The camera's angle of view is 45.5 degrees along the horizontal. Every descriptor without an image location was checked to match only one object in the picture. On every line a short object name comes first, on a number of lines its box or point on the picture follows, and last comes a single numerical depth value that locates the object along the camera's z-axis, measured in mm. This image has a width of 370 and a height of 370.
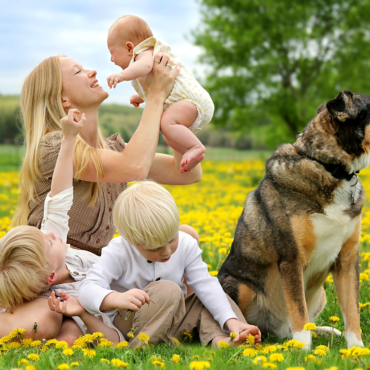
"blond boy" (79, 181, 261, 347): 2537
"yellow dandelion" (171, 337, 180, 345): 2676
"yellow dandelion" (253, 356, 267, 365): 2078
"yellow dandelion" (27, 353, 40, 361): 2279
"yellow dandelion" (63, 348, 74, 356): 2266
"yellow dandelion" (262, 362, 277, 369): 1957
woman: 3244
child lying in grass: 2707
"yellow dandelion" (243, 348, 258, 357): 2289
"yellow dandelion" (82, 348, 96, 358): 2293
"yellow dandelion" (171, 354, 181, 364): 2225
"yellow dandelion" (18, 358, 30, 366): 2187
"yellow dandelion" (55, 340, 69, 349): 2415
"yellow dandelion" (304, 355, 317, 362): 2153
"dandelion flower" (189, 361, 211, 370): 1954
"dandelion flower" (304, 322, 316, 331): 2393
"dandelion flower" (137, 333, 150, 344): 2460
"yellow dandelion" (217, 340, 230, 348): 2463
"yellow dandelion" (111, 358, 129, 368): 2078
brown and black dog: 2881
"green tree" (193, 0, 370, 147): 19938
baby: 3305
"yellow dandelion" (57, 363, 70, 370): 2018
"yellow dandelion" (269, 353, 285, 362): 2076
